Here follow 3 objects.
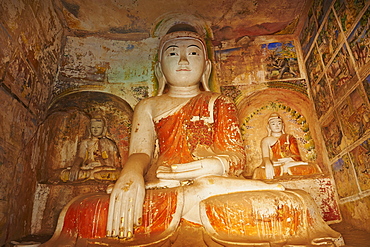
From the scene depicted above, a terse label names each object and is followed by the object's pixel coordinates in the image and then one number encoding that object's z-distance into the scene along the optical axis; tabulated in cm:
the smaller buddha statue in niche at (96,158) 340
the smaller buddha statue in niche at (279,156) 332
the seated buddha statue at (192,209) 200
